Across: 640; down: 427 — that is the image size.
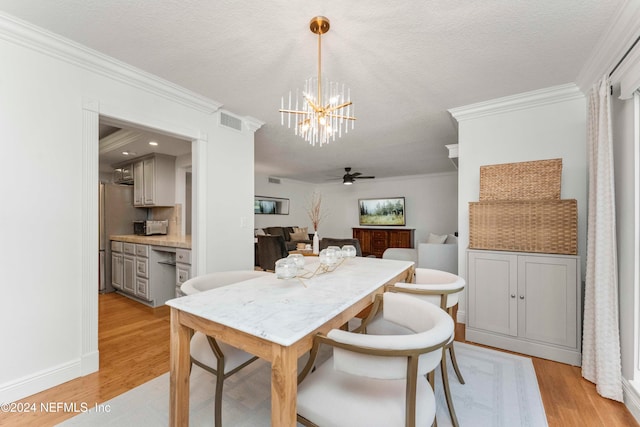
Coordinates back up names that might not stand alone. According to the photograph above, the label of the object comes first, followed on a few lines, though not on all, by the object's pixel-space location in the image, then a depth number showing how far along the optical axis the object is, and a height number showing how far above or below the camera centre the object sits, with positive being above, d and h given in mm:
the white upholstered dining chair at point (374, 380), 917 -731
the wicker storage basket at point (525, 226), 2314 -115
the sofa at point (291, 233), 7195 -583
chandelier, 1645 +1078
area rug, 1593 -1231
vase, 3520 -429
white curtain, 1850 -426
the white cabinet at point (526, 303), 2279 -815
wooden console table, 7571 -751
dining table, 948 -423
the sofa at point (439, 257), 3945 -655
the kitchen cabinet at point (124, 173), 4805 +722
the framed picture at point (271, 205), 7492 +211
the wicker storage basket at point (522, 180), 2492 +319
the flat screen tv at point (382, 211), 7961 +58
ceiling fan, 6215 +827
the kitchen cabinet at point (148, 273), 3633 -850
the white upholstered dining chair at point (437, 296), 1609 -533
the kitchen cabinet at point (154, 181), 4301 +517
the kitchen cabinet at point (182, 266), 3229 -647
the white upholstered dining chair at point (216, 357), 1398 -788
